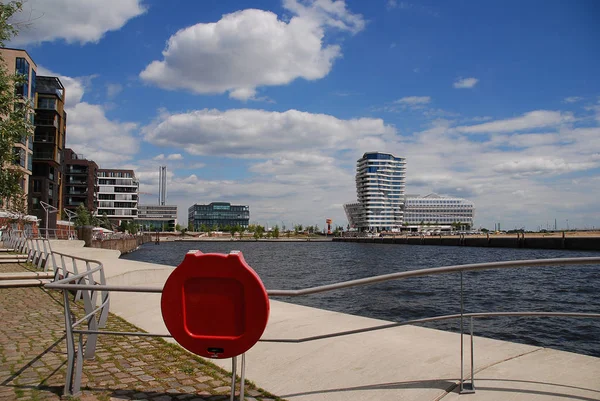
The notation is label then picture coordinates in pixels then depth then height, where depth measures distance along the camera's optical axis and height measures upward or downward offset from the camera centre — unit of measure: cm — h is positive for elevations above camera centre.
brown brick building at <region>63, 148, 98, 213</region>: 10706 +973
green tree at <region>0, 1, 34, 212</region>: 1515 +353
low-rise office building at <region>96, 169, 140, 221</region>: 13250 +939
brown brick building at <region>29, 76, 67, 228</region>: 6512 +1118
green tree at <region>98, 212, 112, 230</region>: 11388 +144
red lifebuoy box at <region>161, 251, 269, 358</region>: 374 -58
